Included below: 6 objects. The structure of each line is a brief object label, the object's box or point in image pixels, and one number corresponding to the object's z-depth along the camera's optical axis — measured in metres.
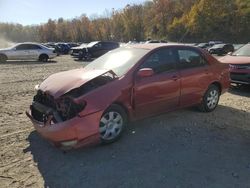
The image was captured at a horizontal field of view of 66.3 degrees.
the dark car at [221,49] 21.60
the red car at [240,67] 5.78
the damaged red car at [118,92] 2.87
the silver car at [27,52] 13.76
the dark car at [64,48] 23.21
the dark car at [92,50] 15.81
